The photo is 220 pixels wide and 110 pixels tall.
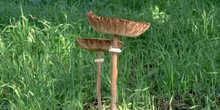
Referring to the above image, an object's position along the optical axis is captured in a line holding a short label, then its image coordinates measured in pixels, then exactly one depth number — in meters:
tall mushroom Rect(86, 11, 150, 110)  2.29
